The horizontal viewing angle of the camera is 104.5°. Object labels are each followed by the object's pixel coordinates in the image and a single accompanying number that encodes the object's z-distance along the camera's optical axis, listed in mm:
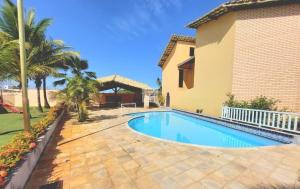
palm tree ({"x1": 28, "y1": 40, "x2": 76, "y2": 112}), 8590
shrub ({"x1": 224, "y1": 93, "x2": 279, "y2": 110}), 5861
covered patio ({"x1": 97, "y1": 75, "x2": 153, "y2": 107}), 13813
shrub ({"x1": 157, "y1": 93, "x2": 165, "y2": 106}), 15274
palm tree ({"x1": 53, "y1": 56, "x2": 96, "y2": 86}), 11325
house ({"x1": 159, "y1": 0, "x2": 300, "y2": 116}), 6538
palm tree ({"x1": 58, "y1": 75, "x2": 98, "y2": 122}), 6708
